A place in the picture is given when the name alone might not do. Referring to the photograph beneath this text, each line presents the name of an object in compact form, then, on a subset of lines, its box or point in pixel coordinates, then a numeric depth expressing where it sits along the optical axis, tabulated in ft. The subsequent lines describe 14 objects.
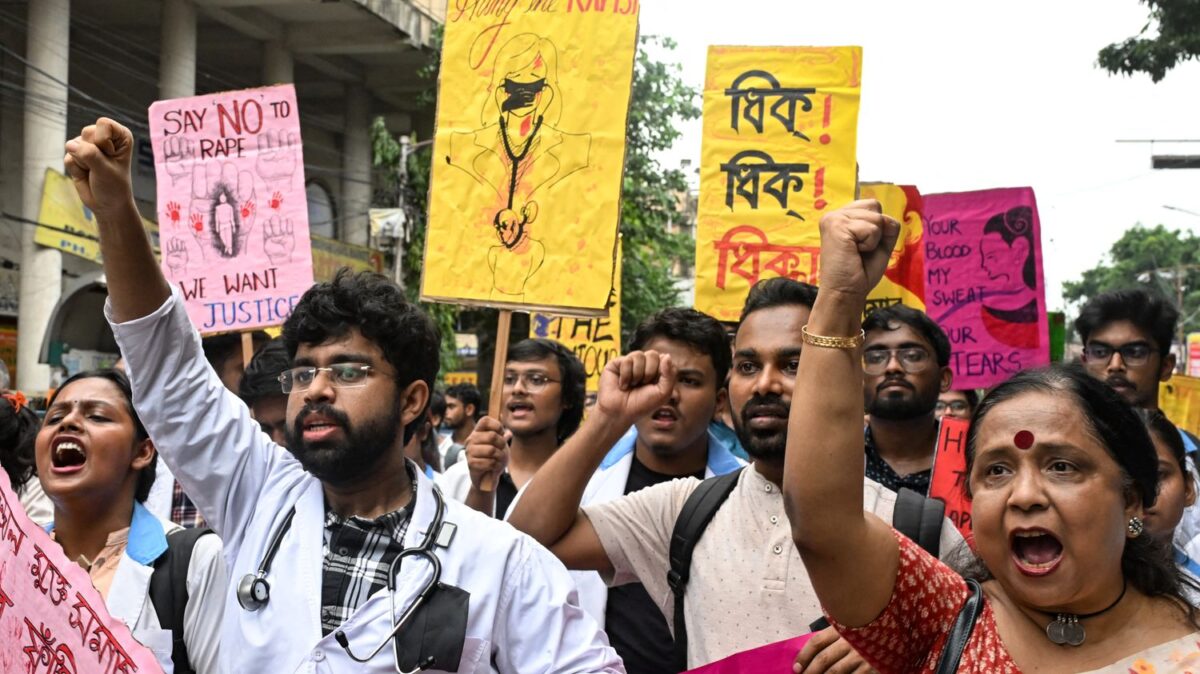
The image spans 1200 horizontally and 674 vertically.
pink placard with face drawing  19.15
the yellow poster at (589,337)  27.50
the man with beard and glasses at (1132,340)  15.83
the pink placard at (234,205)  17.78
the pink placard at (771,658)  7.67
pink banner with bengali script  7.20
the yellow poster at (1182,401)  24.29
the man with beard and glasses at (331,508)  7.70
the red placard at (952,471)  11.85
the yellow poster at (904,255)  19.84
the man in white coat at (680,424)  12.64
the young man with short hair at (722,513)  8.53
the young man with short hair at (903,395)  13.02
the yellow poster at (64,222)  47.39
